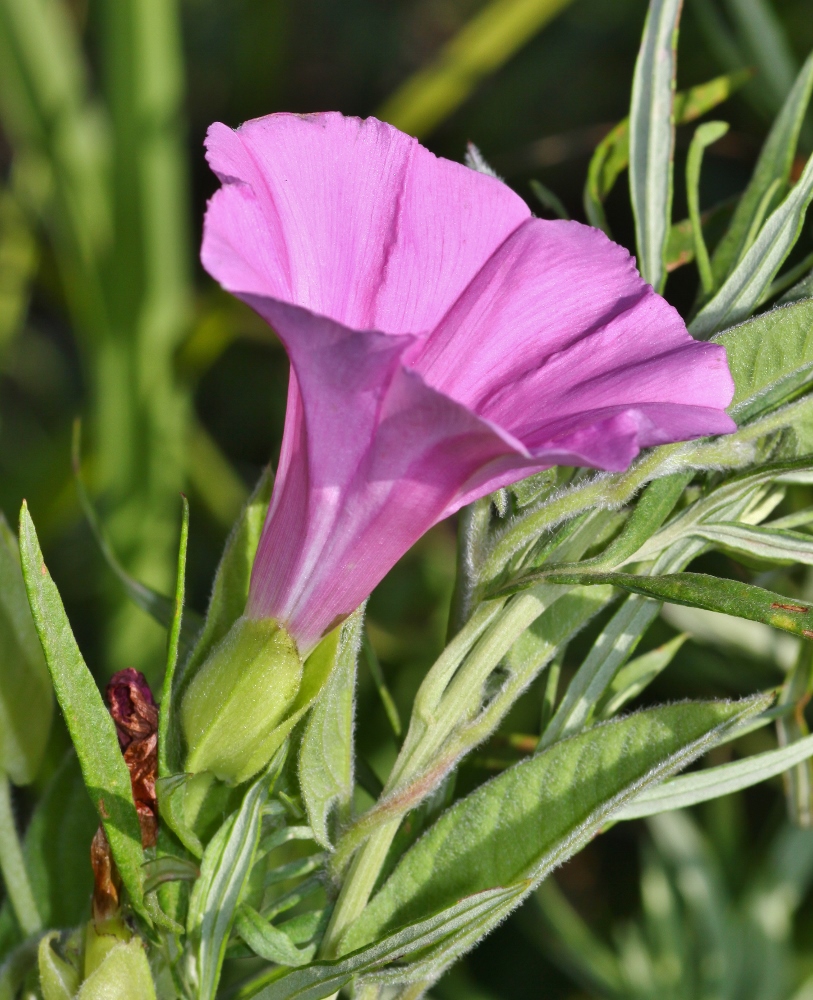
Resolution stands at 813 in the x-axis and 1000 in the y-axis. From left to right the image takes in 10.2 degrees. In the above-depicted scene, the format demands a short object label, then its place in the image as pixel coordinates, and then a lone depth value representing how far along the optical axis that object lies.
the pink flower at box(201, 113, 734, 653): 0.39
